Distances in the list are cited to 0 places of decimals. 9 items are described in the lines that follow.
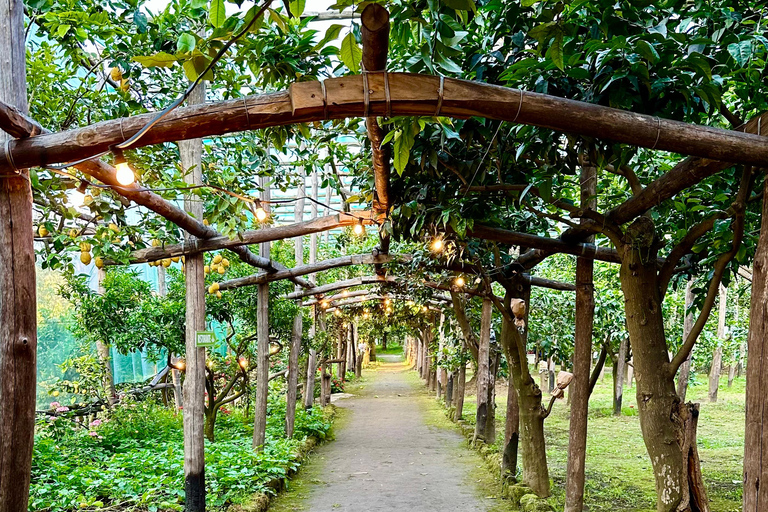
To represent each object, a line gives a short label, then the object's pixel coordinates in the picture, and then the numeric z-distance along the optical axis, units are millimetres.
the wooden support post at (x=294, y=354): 9516
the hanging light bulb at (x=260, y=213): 4071
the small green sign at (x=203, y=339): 5086
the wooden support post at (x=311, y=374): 12633
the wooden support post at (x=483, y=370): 8797
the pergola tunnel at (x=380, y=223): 2219
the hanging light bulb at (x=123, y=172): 2480
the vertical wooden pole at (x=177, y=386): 9781
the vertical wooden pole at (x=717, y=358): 13324
